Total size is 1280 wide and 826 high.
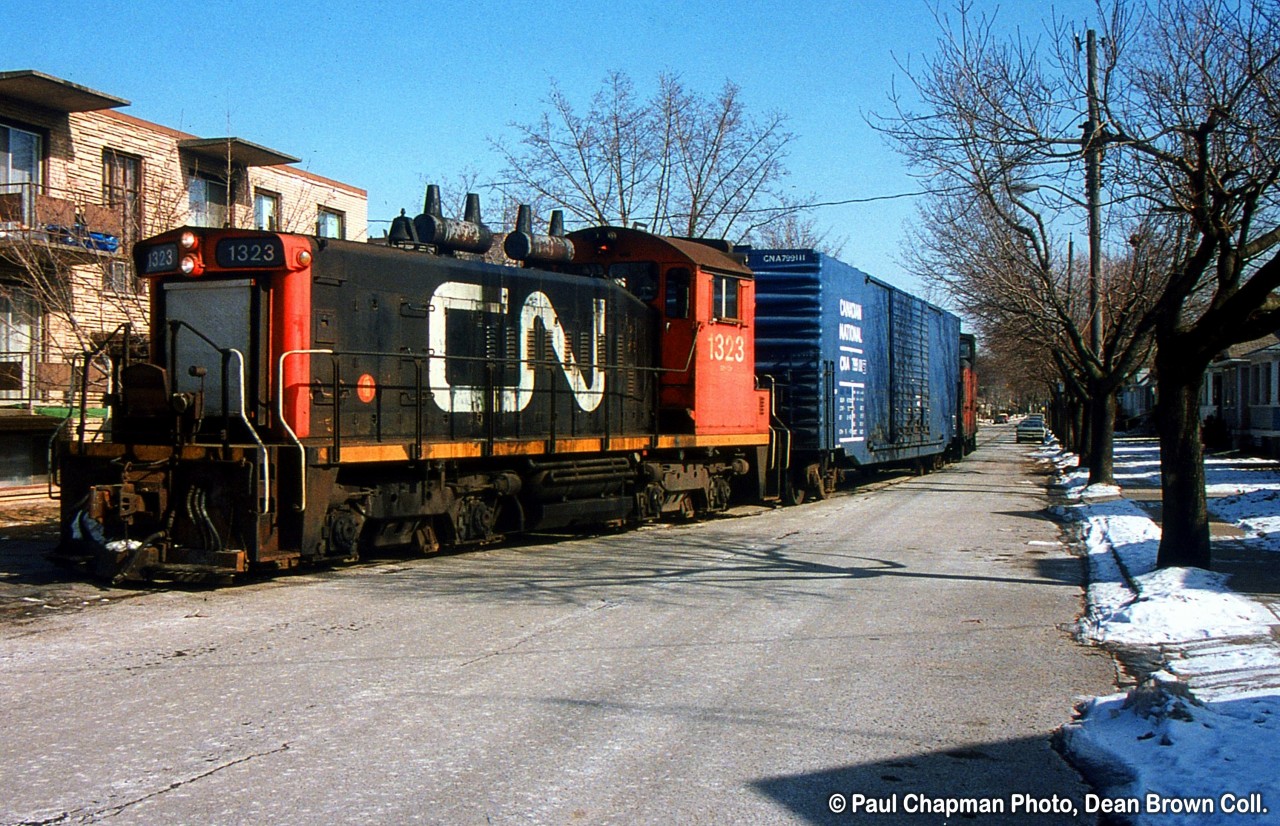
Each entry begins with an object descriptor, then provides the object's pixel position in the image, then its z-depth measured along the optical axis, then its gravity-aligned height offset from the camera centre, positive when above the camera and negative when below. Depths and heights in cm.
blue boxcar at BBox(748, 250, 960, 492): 1944 +128
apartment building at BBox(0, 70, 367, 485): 1738 +386
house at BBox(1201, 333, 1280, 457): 3575 +91
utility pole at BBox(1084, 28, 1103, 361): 1188 +332
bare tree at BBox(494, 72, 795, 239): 3088 +680
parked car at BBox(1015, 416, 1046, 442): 6538 -34
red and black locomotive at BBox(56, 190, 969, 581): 1002 +34
